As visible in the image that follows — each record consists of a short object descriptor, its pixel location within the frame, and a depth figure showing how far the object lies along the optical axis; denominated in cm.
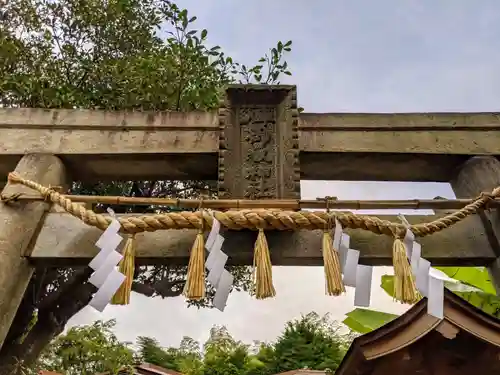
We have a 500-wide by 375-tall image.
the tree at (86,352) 764
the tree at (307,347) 1047
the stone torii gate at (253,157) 217
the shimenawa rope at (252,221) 200
